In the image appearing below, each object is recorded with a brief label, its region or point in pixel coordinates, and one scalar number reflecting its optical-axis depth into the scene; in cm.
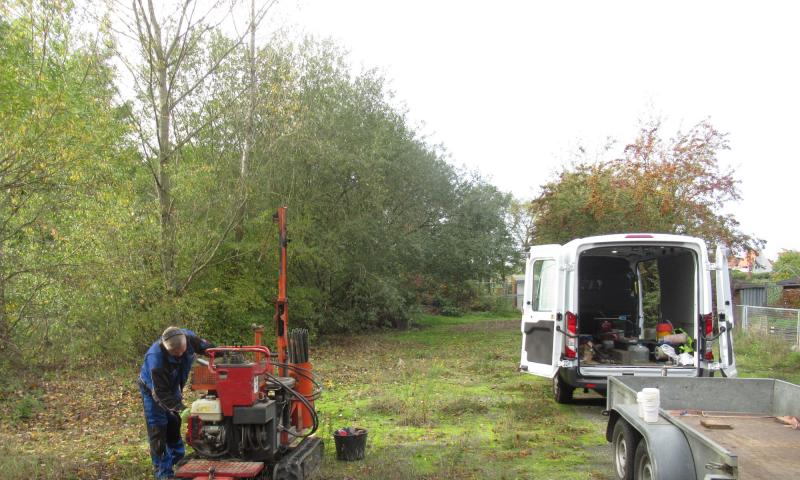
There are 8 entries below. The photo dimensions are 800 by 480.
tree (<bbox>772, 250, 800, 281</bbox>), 3531
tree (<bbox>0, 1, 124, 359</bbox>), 774
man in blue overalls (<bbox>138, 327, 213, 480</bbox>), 566
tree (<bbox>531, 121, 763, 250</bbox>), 1967
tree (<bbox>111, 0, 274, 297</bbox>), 1284
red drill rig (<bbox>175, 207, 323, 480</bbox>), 534
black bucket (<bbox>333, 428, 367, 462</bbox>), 657
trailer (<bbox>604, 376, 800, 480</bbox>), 416
